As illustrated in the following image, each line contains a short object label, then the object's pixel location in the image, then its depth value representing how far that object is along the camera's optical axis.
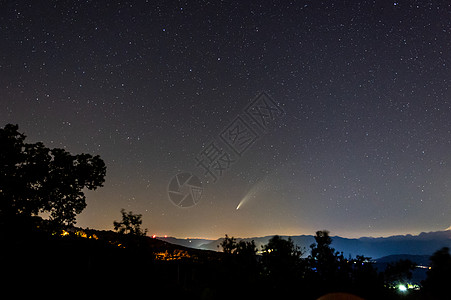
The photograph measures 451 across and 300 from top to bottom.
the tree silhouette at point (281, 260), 10.16
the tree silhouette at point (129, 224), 23.20
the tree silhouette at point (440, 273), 6.90
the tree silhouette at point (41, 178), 16.31
